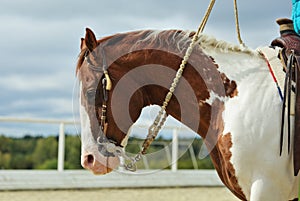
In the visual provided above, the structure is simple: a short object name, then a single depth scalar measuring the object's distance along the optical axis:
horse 5.47
